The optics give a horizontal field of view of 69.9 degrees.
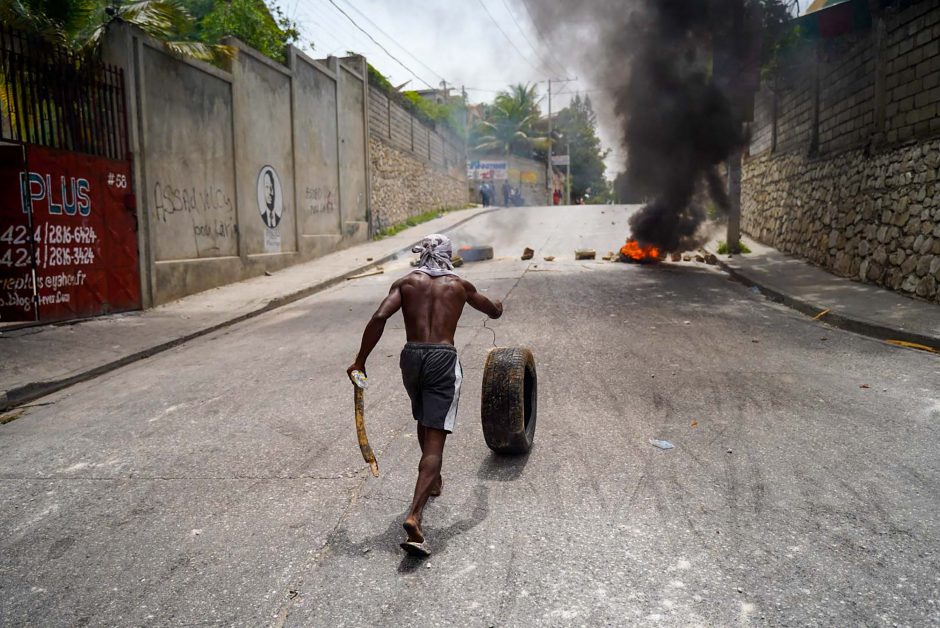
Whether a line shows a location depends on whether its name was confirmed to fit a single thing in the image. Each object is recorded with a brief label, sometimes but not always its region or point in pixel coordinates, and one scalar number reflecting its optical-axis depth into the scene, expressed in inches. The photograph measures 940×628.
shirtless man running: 133.3
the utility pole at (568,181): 2286.7
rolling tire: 156.7
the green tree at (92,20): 360.2
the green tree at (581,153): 2183.8
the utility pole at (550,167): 2054.4
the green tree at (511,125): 2073.1
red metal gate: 341.7
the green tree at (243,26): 654.5
